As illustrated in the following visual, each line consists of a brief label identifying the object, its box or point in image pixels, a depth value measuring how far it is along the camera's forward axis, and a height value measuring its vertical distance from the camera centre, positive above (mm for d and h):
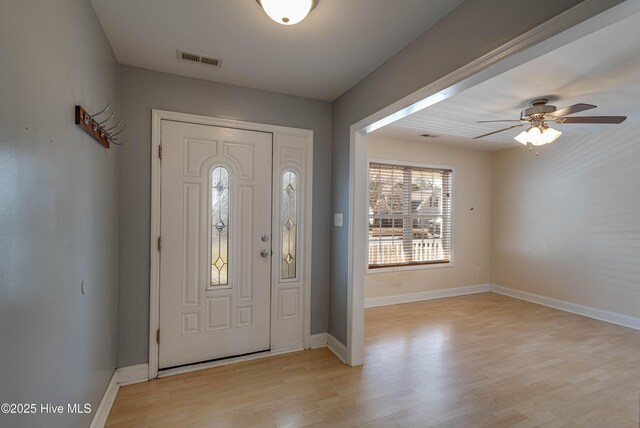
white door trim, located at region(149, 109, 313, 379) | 2404 +75
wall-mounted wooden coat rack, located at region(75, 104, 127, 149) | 1463 +534
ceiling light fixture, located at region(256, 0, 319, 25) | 1459 +1103
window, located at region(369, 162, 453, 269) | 4453 +38
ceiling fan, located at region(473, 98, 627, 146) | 2707 +998
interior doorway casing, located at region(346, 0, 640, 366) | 1097 +779
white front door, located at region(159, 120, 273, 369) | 2482 -258
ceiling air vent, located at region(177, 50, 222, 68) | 2185 +1251
